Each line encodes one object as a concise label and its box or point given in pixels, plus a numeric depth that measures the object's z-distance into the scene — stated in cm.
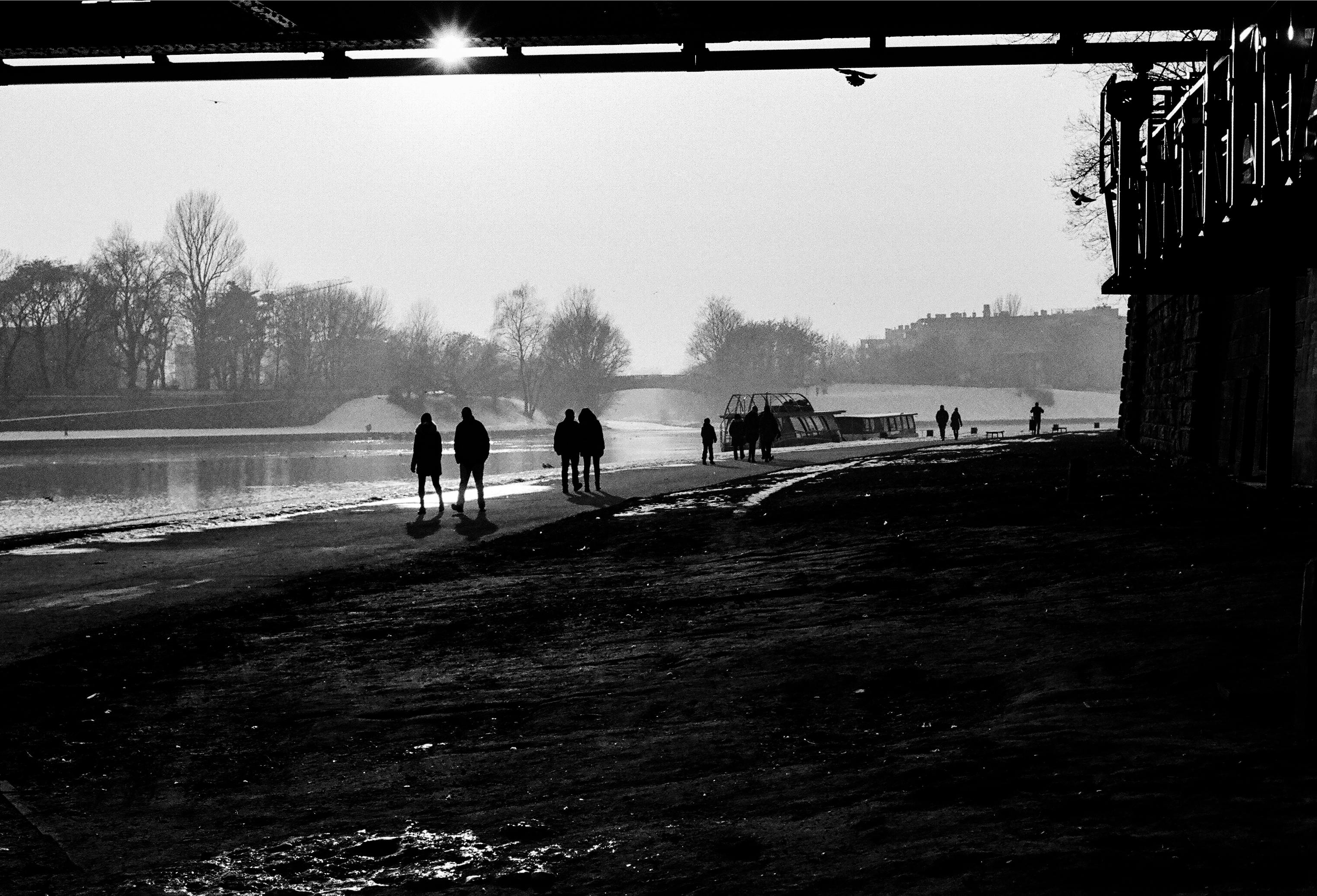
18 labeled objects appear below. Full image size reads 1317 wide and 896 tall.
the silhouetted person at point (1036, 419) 6536
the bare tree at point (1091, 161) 3092
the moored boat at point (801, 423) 6512
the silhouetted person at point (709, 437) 3712
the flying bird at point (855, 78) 1125
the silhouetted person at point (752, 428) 3888
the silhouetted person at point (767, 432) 3903
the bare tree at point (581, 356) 13500
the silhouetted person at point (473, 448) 2084
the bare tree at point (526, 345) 13650
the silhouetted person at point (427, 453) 2086
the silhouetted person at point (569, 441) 2423
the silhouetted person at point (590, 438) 2472
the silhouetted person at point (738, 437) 3997
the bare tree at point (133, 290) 10169
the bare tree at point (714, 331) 15762
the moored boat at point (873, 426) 7644
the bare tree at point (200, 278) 10131
